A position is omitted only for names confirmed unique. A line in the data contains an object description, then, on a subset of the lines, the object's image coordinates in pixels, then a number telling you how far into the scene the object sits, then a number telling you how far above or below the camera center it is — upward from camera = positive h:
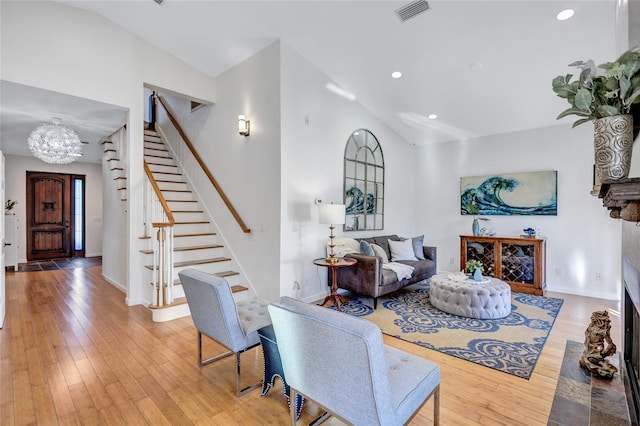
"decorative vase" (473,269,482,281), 3.92 -0.80
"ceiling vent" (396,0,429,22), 3.14 +2.13
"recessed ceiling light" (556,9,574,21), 2.96 +1.94
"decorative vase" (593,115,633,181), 1.26 +0.28
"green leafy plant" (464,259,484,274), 4.01 -0.70
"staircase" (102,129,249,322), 4.08 -0.38
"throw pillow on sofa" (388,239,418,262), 5.10 -0.64
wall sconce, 4.50 +1.28
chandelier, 4.25 +0.96
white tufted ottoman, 3.68 -1.05
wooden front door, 7.75 -0.10
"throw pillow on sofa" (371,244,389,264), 4.76 -0.62
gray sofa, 4.08 -0.92
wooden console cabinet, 4.82 -0.76
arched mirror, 5.21 +0.54
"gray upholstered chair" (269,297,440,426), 1.32 -0.77
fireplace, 1.54 -0.83
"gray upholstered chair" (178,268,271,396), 2.17 -0.80
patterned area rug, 2.79 -1.29
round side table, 4.02 -0.72
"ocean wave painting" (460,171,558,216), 5.06 +0.33
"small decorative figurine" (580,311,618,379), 2.16 -0.99
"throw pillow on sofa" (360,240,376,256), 4.48 -0.54
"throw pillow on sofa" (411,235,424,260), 5.33 -0.62
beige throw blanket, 4.44 -0.59
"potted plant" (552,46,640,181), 1.25 +0.46
